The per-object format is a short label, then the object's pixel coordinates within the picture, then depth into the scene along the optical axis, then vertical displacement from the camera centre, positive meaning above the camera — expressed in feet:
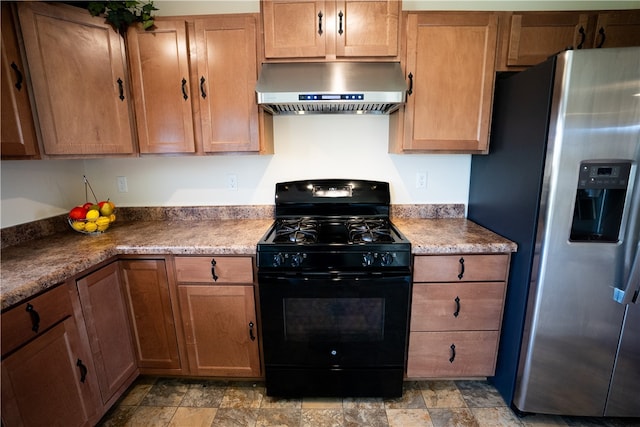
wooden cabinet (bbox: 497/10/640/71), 4.98 +2.12
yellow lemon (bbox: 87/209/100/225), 5.53 -1.05
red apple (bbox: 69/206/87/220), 5.51 -1.01
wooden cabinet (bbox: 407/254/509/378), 5.00 -2.90
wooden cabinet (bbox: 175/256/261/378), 5.05 -2.85
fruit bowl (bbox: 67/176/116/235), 5.51 -1.13
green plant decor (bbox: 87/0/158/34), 4.94 +2.60
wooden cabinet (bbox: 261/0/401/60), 4.97 +2.27
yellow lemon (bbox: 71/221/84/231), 5.50 -1.22
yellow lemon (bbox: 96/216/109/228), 5.60 -1.18
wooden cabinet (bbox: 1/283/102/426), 3.31 -2.65
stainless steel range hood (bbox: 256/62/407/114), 4.76 +1.24
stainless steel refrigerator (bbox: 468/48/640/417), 3.84 -1.18
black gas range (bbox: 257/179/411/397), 4.74 -2.62
